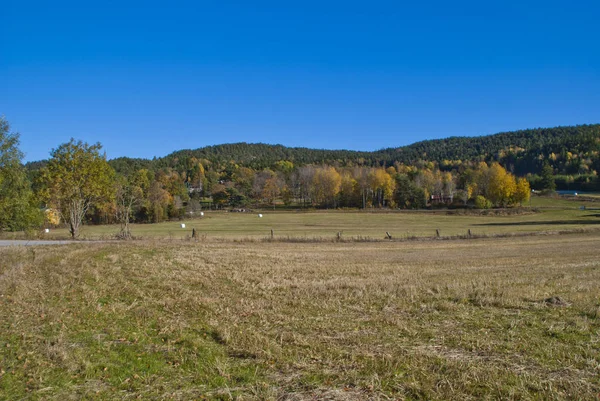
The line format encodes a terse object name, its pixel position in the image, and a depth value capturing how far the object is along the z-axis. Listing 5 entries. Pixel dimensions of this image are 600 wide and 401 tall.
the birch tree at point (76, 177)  32.50
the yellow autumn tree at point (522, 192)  104.38
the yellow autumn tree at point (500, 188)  106.21
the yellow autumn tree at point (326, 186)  130.62
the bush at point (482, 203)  106.12
